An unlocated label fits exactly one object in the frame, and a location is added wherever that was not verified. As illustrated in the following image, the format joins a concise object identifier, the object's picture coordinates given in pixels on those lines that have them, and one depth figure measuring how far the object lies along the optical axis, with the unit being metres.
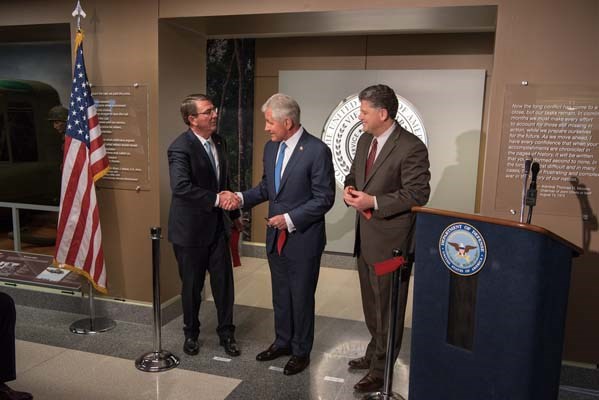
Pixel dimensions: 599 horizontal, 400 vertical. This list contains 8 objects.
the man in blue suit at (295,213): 2.96
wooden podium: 1.99
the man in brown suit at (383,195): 2.64
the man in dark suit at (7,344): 2.51
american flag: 3.57
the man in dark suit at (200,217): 3.12
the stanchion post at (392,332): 2.53
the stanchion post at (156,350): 3.10
